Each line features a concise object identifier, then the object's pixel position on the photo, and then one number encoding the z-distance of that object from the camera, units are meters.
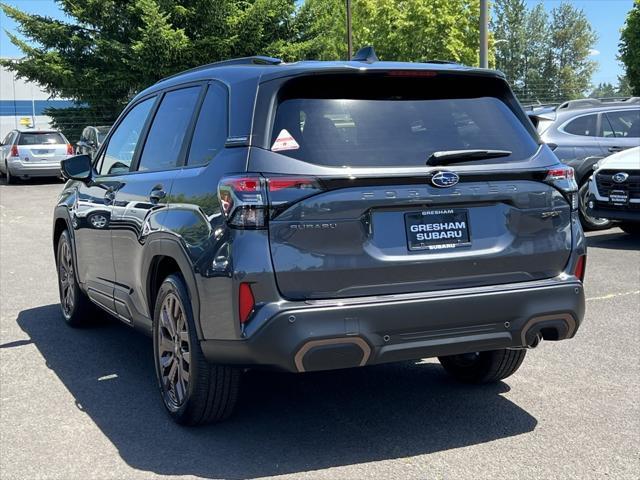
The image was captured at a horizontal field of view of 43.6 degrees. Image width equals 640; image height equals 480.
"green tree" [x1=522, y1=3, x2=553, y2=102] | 102.19
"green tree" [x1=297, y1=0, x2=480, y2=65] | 45.72
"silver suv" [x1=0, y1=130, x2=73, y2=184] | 23.81
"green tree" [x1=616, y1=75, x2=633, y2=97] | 92.47
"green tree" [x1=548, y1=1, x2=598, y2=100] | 100.62
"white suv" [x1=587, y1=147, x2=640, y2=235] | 10.25
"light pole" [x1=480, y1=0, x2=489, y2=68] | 17.32
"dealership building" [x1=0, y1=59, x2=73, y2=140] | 62.12
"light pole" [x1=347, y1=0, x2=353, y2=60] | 33.81
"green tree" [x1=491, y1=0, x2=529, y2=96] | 98.69
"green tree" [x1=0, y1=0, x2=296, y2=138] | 33.19
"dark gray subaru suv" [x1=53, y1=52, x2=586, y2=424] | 3.56
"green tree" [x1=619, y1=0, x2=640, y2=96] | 43.03
